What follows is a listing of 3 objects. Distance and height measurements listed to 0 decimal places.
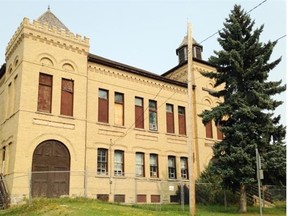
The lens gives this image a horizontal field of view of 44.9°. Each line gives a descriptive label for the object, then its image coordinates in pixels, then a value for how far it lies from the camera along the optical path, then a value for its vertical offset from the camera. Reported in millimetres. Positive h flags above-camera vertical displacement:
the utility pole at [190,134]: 14854 +2295
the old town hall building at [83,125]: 22109 +4430
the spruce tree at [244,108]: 19922 +4540
